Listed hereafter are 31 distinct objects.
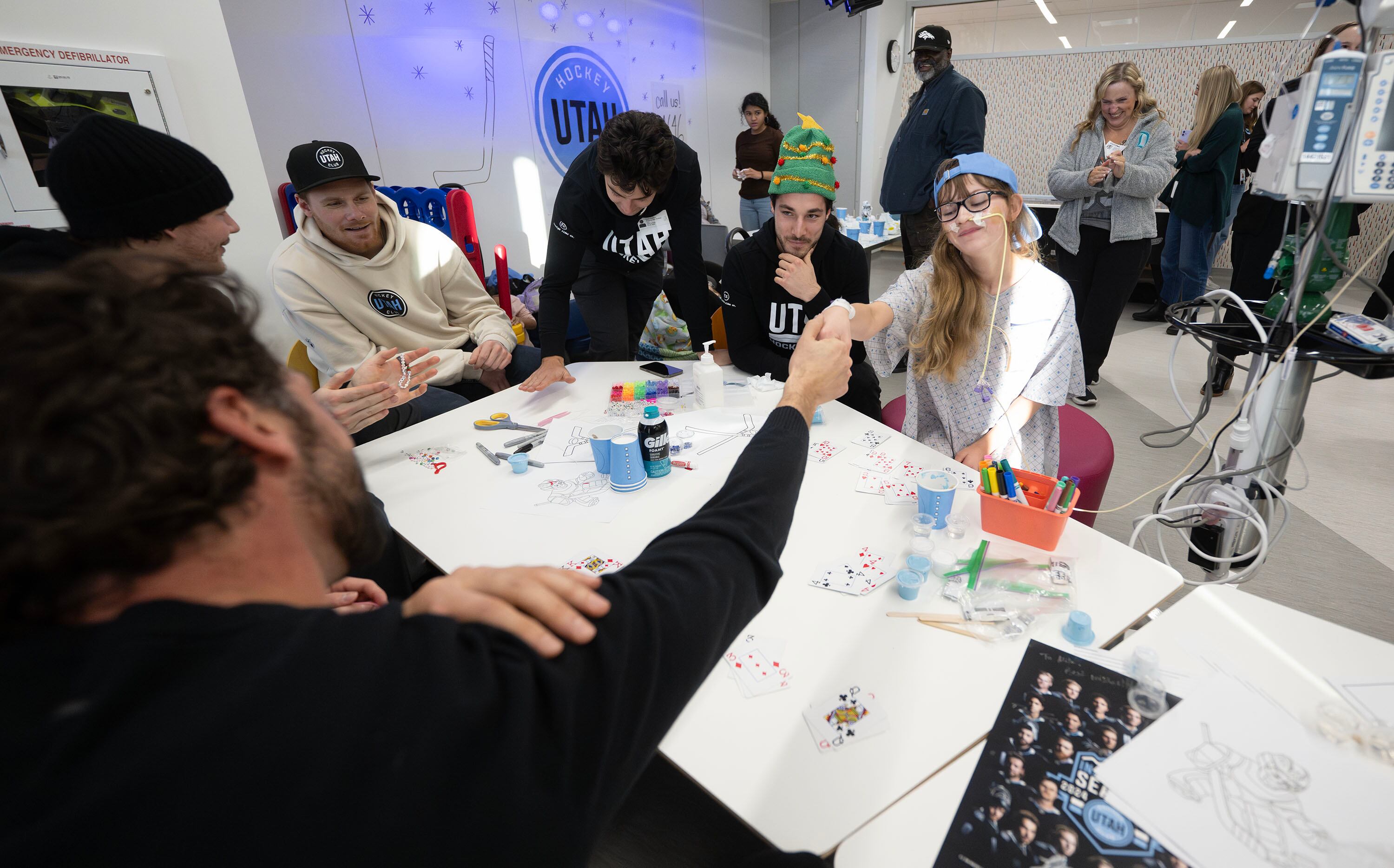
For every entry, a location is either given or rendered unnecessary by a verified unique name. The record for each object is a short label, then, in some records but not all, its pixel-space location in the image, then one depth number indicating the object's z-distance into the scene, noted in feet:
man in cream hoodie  7.51
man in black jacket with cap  11.92
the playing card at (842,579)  3.73
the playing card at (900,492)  4.58
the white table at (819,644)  2.66
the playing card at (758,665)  3.14
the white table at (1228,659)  2.42
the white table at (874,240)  14.57
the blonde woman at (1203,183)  11.97
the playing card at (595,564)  4.06
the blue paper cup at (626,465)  4.89
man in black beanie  4.98
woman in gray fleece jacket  10.79
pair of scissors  6.24
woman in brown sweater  20.26
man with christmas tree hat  7.31
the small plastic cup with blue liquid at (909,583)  3.58
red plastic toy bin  3.84
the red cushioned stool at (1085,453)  6.20
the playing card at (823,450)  5.24
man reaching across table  1.29
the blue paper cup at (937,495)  4.19
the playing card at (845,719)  2.85
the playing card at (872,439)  5.46
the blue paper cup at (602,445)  5.15
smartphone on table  7.44
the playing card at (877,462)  5.03
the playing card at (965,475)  4.73
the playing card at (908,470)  4.89
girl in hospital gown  5.87
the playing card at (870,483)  4.73
